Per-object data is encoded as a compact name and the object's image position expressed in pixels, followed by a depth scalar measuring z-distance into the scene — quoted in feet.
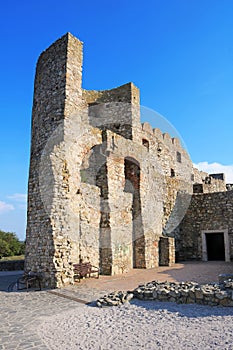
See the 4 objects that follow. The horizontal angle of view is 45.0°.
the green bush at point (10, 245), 89.71
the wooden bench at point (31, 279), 28.66
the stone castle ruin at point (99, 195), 30.66
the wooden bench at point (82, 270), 30.01
